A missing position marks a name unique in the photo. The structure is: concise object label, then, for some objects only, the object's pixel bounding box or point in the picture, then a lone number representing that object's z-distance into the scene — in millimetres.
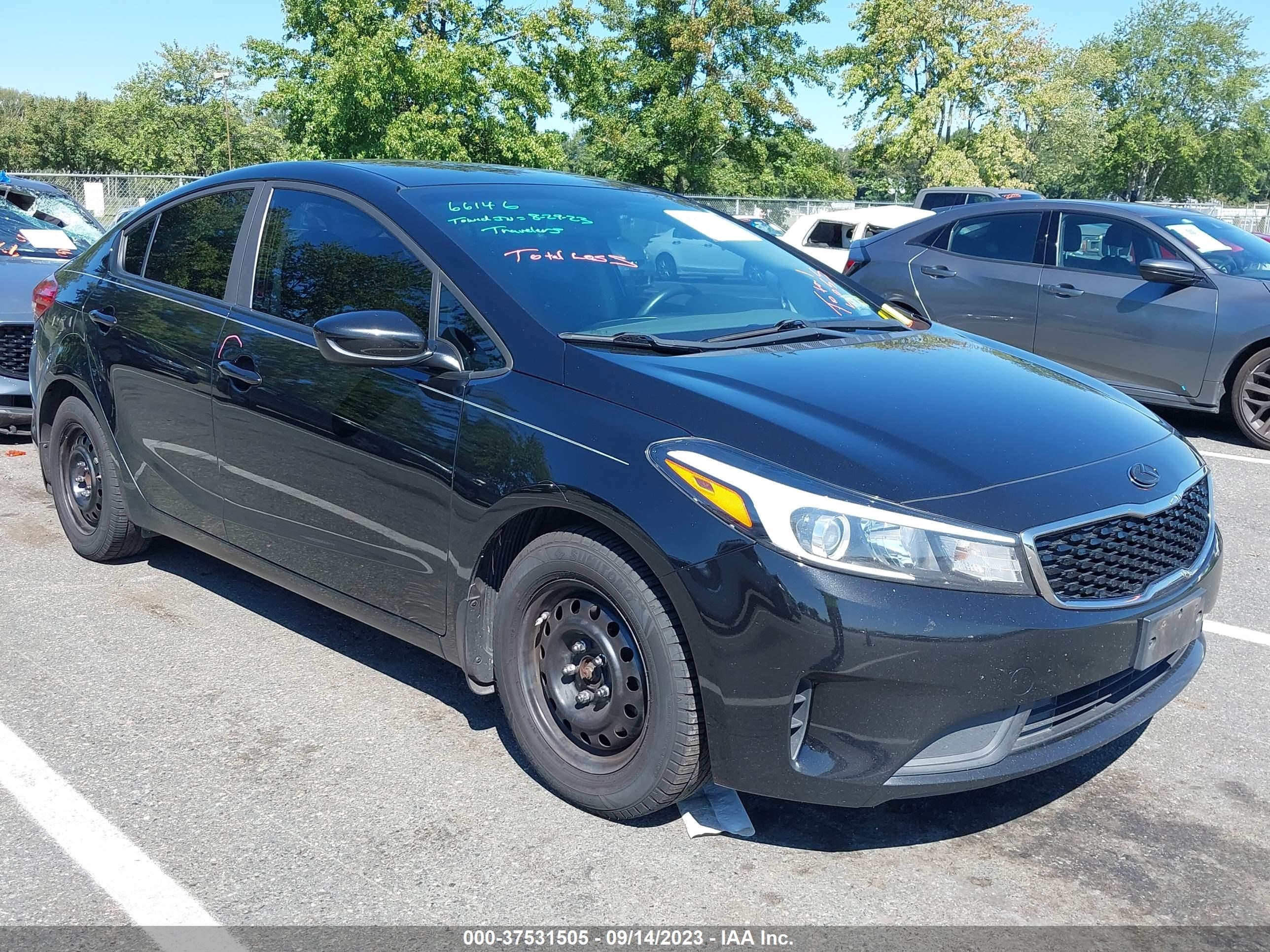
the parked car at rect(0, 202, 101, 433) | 7188
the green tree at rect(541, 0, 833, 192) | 41812
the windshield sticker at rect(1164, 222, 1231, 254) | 8039
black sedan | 2621
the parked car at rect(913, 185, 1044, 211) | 22891
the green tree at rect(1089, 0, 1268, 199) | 63312
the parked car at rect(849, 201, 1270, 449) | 7781
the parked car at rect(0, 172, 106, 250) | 9859
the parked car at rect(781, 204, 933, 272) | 19125
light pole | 68425
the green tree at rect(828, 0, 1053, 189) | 45312
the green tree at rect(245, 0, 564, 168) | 29812
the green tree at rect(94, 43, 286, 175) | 65188
